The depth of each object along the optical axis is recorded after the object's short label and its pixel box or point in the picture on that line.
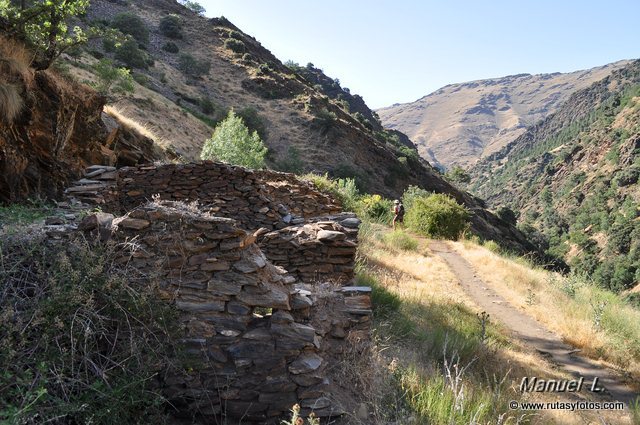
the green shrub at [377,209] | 19.25
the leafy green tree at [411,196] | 21.01
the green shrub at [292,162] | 33.91
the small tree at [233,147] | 15.70
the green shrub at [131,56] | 35.72
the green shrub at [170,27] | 51.00
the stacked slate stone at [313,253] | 6.35
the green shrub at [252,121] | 37.88
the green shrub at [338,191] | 14.41
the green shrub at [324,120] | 42.66
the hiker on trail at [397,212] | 17.60
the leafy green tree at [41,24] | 7.19
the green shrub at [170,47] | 47.25
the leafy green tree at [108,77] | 18.22
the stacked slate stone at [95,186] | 6.41
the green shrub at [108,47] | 35.06
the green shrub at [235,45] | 52.97
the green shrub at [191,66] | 44.56
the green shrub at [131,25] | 43.92
